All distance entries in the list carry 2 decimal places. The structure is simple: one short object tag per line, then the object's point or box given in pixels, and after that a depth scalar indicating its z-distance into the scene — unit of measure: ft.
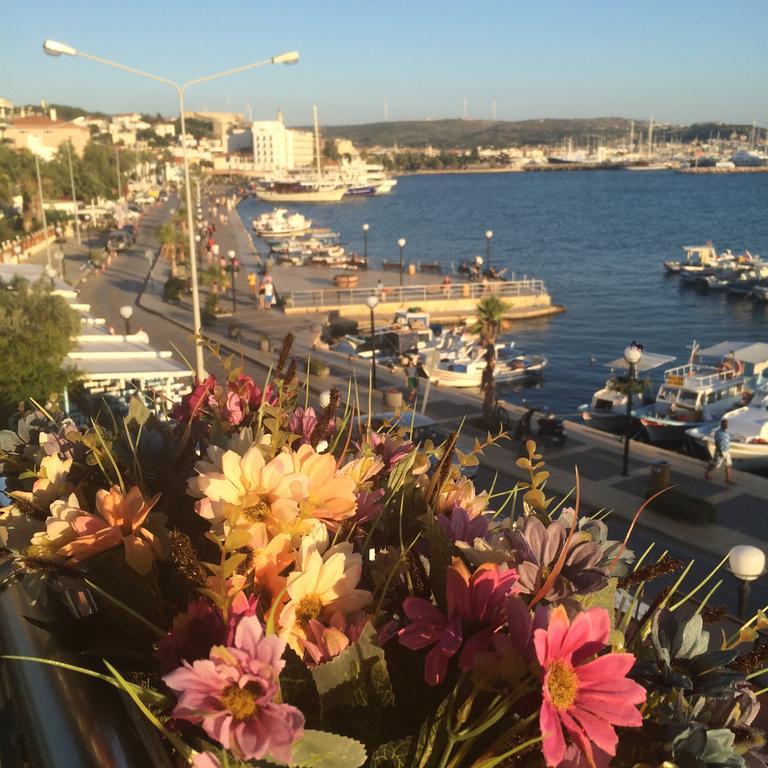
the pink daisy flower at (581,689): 3.09
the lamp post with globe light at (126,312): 60.49
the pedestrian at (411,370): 69.76
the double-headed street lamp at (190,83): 41.01
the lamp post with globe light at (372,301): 67.67
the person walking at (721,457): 48.06
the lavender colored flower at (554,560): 3.72
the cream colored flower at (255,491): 4.05
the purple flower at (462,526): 4.39
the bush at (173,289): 108.57
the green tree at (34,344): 39.37
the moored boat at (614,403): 80.12
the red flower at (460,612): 3.49
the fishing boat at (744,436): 62.75
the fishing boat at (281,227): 242.78
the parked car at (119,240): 157.34
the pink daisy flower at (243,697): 2.87
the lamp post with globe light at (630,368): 46.24
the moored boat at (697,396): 72.59
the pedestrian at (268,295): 113.91
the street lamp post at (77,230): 173.47
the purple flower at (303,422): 5.93
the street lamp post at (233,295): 109.40
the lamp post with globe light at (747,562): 21.38
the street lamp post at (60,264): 110.88
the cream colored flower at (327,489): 4.45
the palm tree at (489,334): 59.57
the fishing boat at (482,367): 88.38
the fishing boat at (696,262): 167.53
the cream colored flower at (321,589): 3.78
